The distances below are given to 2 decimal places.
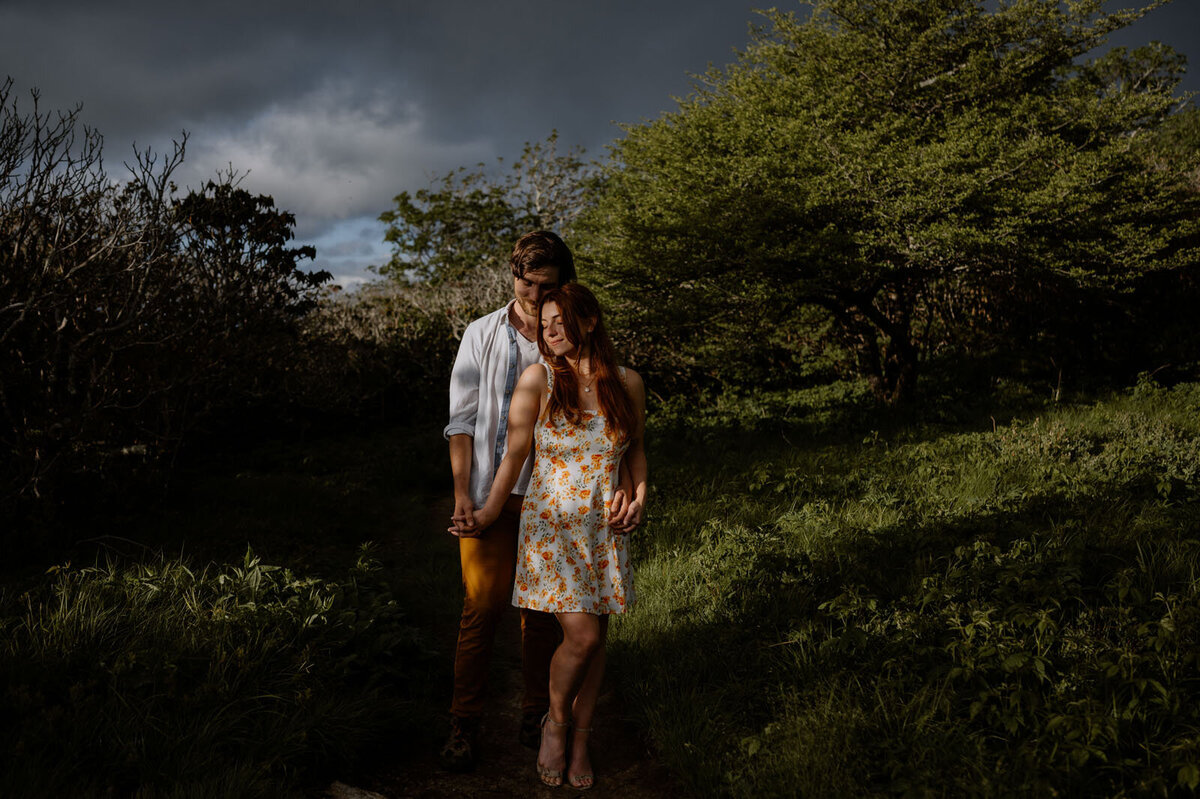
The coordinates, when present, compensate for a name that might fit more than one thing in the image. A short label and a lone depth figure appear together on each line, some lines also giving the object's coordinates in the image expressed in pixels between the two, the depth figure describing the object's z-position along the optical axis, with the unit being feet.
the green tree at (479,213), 82.99
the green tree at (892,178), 28.86
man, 10.12
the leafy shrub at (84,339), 18.33
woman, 9.61
